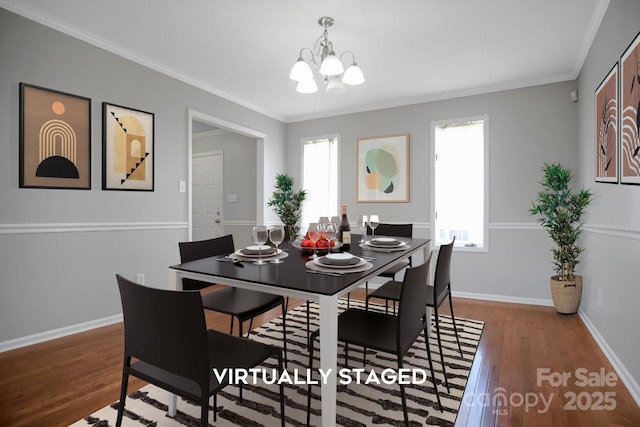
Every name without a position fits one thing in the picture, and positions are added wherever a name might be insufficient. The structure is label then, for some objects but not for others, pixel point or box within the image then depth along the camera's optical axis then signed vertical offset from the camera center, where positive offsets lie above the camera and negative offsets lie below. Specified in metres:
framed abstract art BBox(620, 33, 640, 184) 1.76 +0.57
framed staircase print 2.95 +0.60
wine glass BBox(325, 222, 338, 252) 1.95 -0.11
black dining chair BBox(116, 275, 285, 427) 1.04 -0.47
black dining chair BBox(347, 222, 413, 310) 3.03 -0.17
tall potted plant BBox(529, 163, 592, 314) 3.17 -0.19
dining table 1.17 -0.27
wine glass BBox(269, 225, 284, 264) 1.71 -0.12
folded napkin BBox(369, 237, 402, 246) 2.08 -0.20
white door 5.73 +0.30
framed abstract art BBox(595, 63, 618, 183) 2.17 +0.62
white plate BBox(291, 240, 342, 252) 1.96 -0.22
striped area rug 1.62 -1.03
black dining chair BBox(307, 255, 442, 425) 1.37 -0.57
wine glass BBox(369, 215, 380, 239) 2.43 -0.07
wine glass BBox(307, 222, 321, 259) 1.99 -0.13
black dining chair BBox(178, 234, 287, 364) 1.88 -0.55
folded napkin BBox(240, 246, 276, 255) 1.74 -0.21
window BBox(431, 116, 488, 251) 3.99 +0.38
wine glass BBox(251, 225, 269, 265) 1.63 -0.12
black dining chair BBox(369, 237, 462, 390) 1.95 -0.50
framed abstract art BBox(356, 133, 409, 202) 4.41 +0.61
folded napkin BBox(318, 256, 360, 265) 1.50 -0.23
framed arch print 2.45 +0.58
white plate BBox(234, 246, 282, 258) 1.72 -0.23
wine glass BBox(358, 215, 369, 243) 2.52 -0.08
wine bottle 2.14 -0.13
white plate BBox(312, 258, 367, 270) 1.48 -0.24
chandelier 2.26 +1.01
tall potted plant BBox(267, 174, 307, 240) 4.84 +0.15
